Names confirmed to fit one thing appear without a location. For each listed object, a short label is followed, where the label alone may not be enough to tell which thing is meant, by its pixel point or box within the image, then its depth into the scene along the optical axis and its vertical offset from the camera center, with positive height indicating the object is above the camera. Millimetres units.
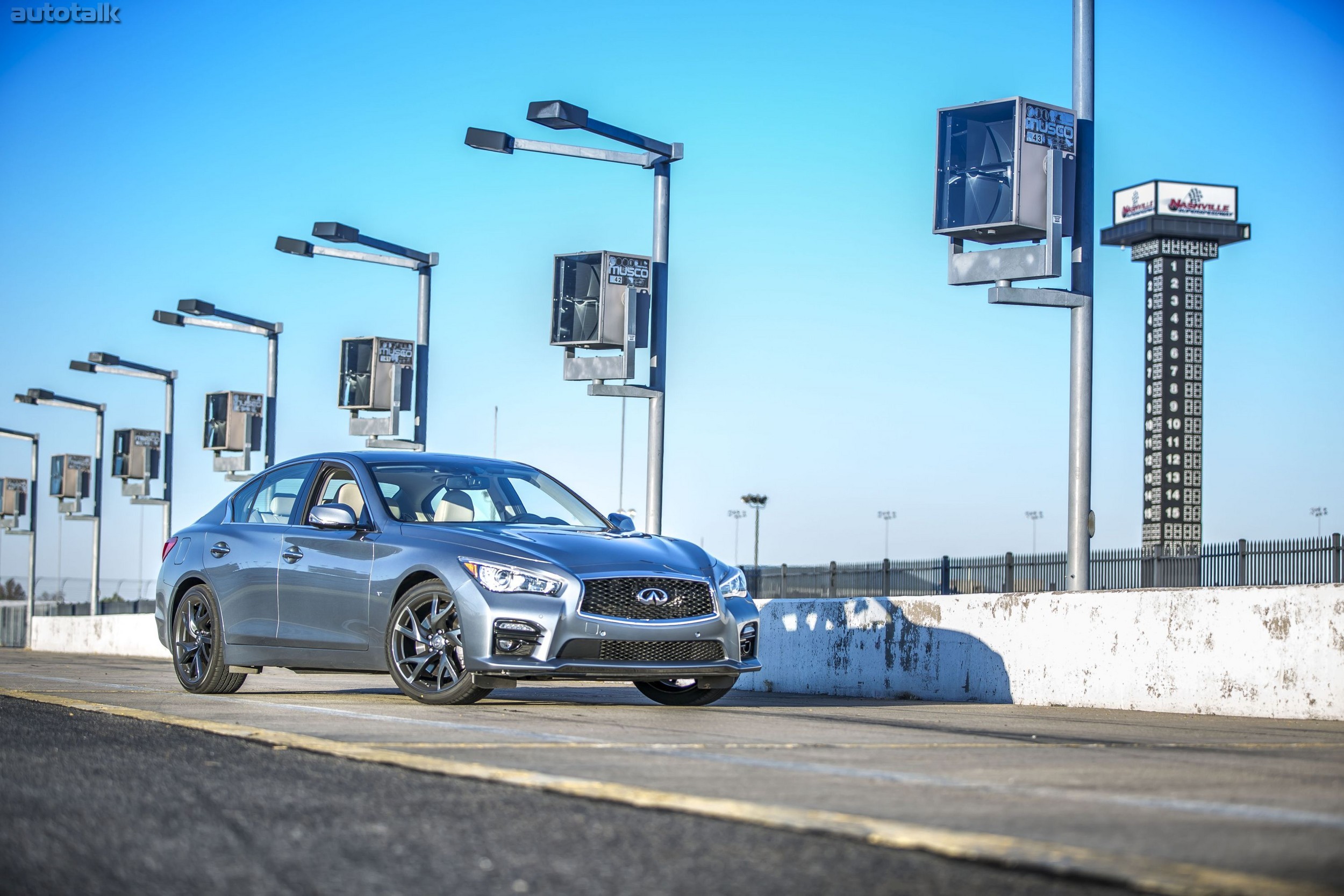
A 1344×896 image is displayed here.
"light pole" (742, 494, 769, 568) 106125 -134
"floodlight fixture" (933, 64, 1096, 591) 13352 +2375
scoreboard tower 98750 +6534
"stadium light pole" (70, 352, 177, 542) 39234 +2766
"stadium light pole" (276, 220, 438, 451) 25531 +3157
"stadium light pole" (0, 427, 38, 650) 55250 -996
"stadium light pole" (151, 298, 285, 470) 32531 +3222
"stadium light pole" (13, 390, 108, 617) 46312 +1446
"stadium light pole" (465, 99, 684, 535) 18172 +3105
